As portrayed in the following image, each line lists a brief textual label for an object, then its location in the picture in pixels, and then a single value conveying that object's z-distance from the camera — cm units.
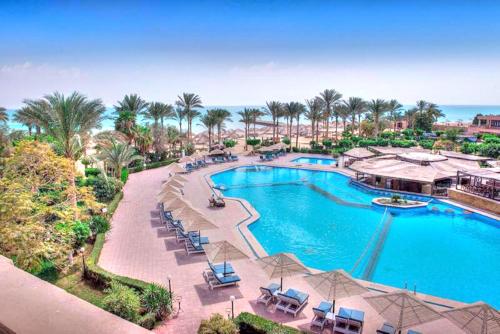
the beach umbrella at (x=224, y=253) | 1267
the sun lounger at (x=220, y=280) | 1281
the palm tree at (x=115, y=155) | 2873
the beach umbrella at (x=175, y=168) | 3143
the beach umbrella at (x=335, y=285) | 1046
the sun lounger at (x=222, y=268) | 1327
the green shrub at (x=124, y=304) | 1012
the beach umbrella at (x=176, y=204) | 1806
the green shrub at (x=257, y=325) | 954
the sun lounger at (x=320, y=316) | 1062
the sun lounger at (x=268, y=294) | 1186
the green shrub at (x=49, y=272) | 1339
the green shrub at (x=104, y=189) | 2464
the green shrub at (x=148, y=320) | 1004
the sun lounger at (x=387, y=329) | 997
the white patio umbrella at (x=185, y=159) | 3619
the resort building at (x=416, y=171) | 2856
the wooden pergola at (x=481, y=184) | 2488
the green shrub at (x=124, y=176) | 3041
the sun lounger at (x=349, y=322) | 1028
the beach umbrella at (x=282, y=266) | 1168
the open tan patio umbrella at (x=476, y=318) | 851
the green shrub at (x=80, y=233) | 1533
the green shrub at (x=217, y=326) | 887
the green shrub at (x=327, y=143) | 5075
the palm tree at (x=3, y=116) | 3966
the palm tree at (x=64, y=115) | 1814
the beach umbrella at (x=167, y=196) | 2001
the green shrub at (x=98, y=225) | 1736
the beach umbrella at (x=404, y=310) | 913
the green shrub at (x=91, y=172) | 3039
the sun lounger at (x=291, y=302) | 1130
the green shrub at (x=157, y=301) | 1073
